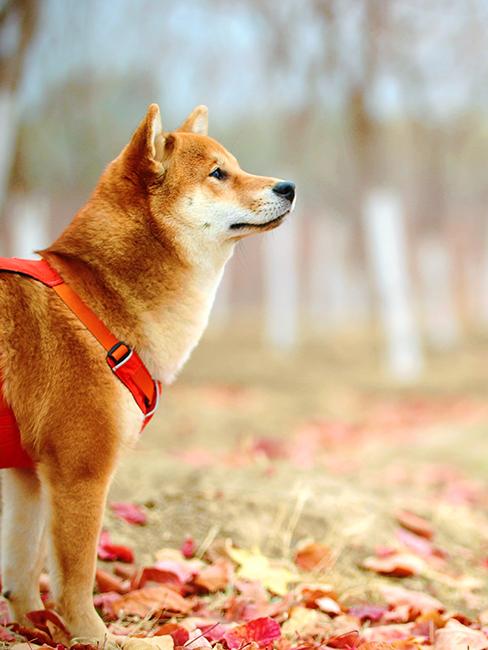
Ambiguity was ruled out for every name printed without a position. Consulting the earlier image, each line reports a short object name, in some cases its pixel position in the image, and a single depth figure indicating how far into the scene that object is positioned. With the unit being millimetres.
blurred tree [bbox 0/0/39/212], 7328
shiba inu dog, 2357
